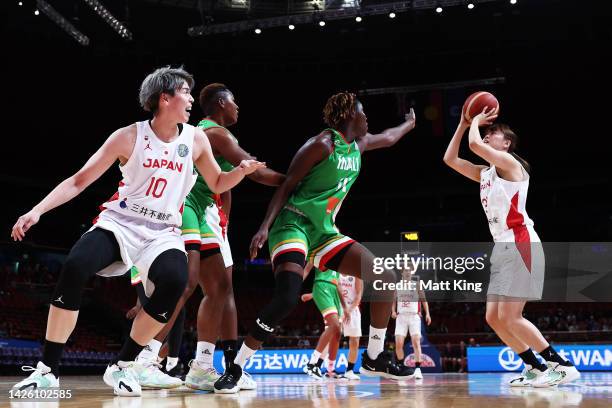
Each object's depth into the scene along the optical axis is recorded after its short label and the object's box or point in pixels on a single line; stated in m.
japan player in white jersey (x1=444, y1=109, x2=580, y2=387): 5.14
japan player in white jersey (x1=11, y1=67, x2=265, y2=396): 3.54
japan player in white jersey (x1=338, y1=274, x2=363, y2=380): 9.03
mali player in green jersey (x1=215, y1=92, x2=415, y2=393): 4.54
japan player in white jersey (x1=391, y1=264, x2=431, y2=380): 11.30
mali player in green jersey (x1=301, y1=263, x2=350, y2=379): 9.10
